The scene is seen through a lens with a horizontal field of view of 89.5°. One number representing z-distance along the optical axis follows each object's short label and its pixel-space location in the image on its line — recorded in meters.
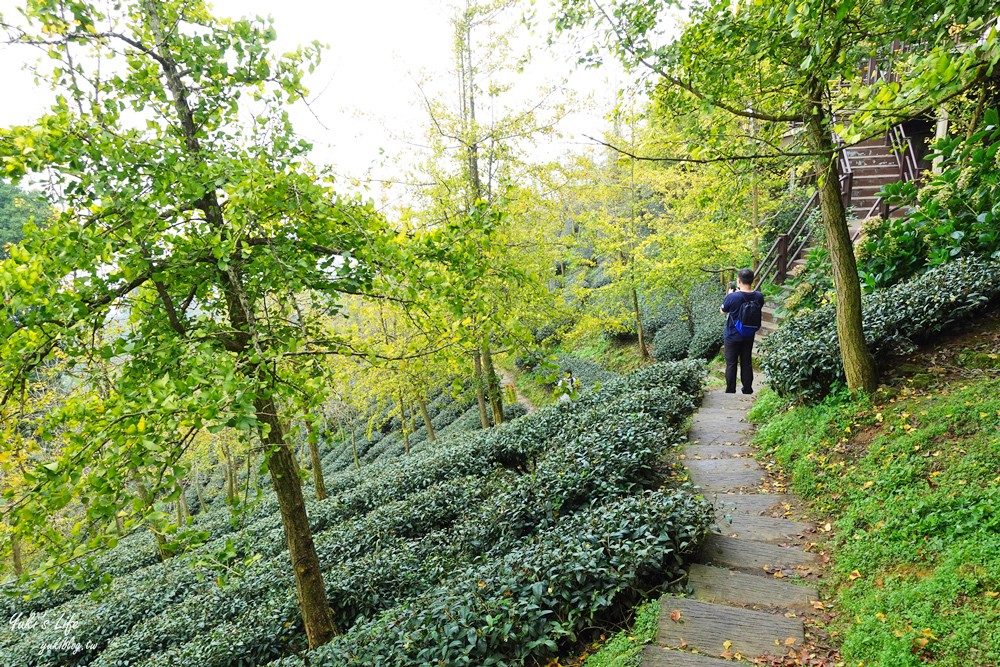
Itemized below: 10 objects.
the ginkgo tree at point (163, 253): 2.19
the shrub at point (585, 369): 15.88
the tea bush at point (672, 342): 14.73
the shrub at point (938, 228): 5.89
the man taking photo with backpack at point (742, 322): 6.97
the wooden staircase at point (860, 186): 11.02
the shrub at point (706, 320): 13.30
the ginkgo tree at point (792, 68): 2.47
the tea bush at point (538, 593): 3.63
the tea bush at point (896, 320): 5.48
